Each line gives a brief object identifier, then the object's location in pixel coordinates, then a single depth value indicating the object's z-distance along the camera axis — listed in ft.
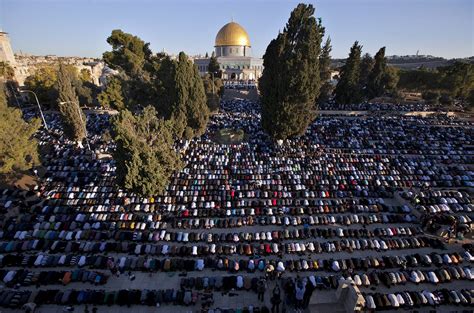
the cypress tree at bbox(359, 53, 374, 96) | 184.85
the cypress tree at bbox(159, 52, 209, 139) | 105.19
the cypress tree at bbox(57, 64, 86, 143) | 102.68
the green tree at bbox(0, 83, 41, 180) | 73.97
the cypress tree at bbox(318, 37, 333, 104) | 165.99
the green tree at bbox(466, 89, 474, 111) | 169.82
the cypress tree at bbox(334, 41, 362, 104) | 168.76
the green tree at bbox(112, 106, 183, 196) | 69.36
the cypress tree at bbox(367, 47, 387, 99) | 175.91
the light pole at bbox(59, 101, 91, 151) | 105.12
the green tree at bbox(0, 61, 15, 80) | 186.33
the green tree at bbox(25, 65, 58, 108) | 178.50
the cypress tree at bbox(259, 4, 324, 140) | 99.76
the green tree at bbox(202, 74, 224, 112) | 156.25
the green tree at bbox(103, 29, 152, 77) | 143.36
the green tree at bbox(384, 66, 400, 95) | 189.39
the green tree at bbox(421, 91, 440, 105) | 193.30
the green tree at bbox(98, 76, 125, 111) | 138.31
